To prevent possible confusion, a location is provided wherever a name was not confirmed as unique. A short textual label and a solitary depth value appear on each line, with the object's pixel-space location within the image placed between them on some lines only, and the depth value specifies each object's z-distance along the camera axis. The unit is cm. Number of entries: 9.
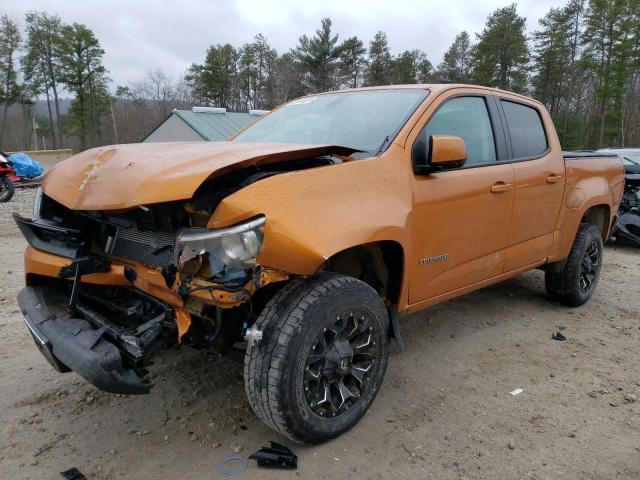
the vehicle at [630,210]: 810
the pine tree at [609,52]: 3775
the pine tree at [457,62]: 4584
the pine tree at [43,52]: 4728
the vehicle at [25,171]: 1452
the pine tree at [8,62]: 4384
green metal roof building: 2417
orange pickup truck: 218
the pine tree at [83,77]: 4766
